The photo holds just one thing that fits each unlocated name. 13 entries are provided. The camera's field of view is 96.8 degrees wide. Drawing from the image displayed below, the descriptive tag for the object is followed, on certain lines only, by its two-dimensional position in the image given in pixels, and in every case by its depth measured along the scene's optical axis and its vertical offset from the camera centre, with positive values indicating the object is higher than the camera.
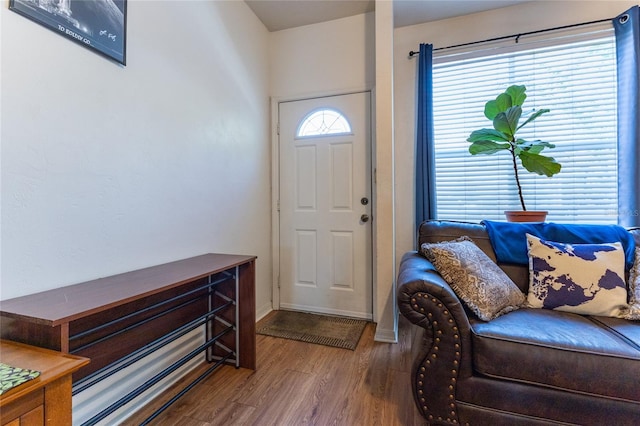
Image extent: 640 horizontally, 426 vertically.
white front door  2.58 +0.08
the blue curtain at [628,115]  2.02 +0.69
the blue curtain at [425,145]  2.48 +0.60
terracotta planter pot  2.02 -0.03
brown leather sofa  1.07 -0.62
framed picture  1.10 +0.84
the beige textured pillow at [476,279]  1.37 -0.34
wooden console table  0.91 -0.46
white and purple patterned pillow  1.42 -0.35
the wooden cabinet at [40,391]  0.65 -0.42
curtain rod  2.20 +1.47
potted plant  2.02 +0.54
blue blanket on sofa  1.65 -0.15
